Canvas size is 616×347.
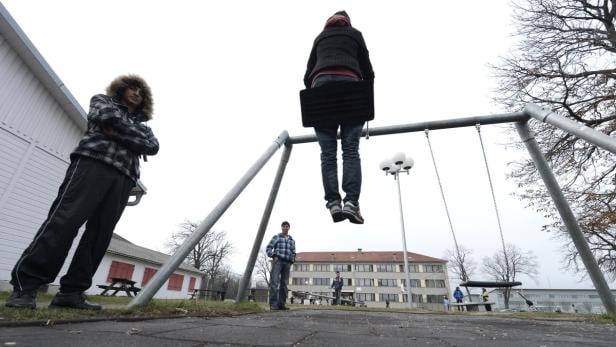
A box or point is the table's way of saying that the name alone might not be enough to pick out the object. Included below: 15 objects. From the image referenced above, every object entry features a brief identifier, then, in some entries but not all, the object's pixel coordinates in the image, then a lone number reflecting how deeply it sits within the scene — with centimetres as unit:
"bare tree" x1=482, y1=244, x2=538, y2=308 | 4931
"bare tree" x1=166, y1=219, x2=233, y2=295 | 4224
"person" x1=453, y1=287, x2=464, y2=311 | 2508
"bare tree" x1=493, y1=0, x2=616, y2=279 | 851
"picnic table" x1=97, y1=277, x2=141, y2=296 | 980
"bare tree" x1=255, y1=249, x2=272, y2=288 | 6036
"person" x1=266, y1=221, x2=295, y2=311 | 573
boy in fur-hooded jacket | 208
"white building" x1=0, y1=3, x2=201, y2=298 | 604
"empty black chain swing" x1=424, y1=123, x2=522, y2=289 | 416
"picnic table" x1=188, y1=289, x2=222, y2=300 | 2796
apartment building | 5841
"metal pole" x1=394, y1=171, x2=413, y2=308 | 1106
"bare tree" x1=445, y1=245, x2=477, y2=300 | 5444
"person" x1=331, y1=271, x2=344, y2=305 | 1608
